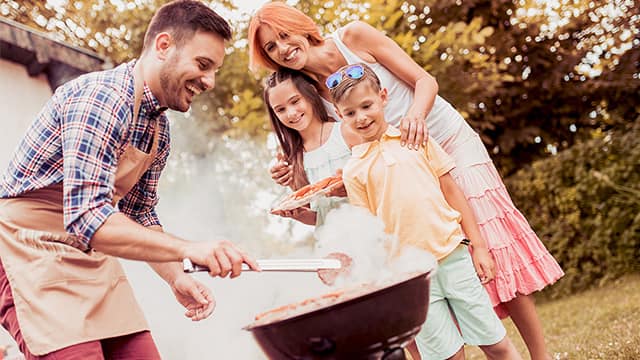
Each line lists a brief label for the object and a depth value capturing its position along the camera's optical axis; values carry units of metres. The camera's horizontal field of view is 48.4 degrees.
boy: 2.60
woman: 2.99
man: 1.88
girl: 3.13
